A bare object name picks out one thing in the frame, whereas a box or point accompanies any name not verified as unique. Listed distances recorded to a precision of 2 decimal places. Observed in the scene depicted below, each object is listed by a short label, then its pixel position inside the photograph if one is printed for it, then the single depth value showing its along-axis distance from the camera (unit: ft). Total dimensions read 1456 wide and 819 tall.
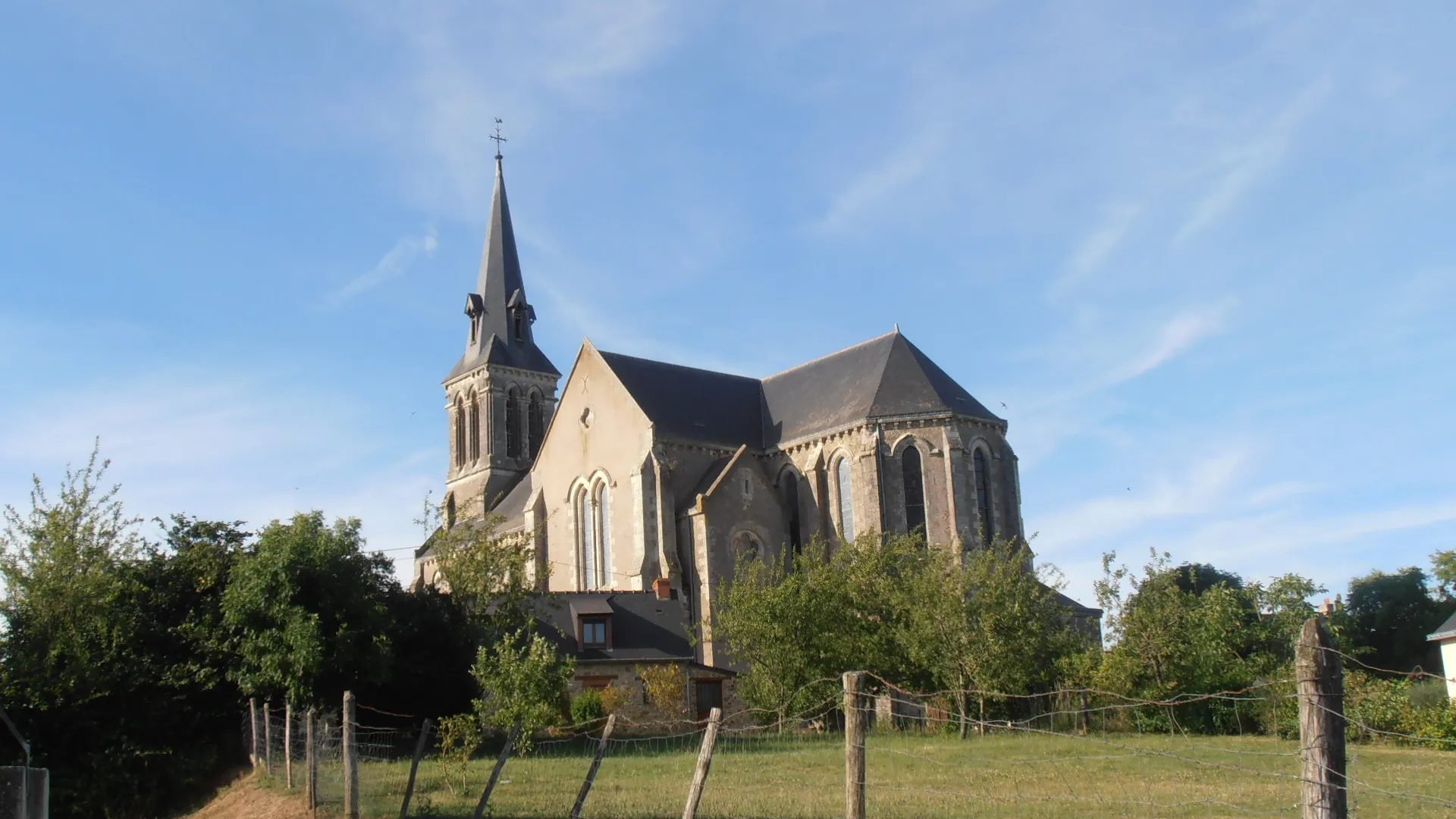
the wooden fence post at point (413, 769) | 44.16
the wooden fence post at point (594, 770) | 35.94
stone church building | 127.34
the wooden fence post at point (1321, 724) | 21.09
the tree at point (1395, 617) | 172.45
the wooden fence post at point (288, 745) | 52.21
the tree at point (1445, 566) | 144.56
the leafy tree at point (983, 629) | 90.12
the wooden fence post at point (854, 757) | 29.04
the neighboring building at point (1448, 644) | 116.47
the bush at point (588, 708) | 90.58
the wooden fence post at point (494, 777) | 40.32
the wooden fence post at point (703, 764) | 31.45
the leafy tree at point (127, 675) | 69.05
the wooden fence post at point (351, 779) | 42.96
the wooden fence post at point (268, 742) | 61.05
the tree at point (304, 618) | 67.87
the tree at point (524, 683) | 62.13
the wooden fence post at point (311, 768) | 46.37
